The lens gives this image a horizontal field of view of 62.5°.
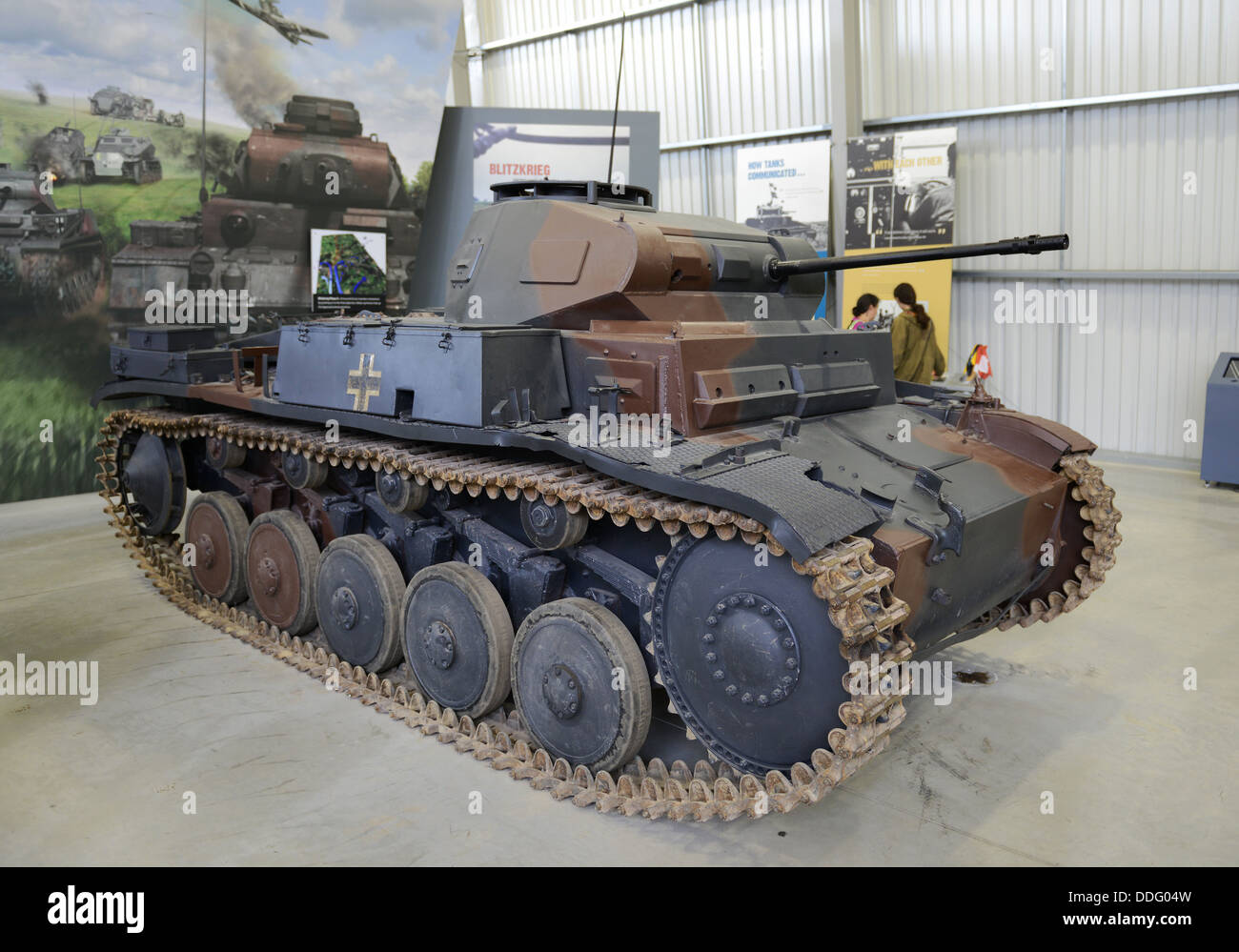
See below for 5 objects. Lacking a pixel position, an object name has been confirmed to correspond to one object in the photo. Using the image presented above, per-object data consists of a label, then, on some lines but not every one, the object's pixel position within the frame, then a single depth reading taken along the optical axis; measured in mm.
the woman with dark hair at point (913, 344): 9953
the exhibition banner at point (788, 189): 14492
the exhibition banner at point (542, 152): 13711
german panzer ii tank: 4070
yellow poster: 13062
